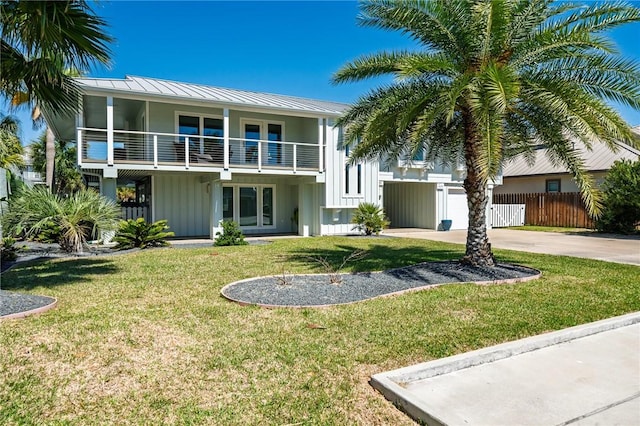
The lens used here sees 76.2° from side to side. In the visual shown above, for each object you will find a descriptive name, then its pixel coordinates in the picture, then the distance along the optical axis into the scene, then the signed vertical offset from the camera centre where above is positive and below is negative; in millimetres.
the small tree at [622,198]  16984 +578
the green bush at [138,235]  13602 -803
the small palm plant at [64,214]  11258 -90
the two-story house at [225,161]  14953 +2065
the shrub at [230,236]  14688 -909
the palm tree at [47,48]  6051 +2697
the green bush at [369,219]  17984 -334
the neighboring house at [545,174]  23516 +2425
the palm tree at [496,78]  7309 +2658
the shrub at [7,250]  10828 -1080
